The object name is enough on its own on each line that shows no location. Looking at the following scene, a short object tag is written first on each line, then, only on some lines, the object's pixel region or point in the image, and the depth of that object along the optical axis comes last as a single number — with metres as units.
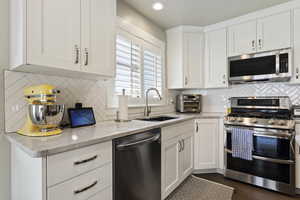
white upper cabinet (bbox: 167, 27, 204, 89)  3.03
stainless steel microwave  2.30
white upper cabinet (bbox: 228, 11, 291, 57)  2.35
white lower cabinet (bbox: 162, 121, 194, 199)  1.92
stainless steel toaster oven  3.14
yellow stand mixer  1.20
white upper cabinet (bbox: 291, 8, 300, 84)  2.26
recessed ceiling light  2.28
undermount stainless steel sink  2.44
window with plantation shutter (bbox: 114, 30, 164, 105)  2.22
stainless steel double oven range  2.08
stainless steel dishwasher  1.32
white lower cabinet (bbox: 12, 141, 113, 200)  0.89
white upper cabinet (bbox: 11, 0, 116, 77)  1.11
